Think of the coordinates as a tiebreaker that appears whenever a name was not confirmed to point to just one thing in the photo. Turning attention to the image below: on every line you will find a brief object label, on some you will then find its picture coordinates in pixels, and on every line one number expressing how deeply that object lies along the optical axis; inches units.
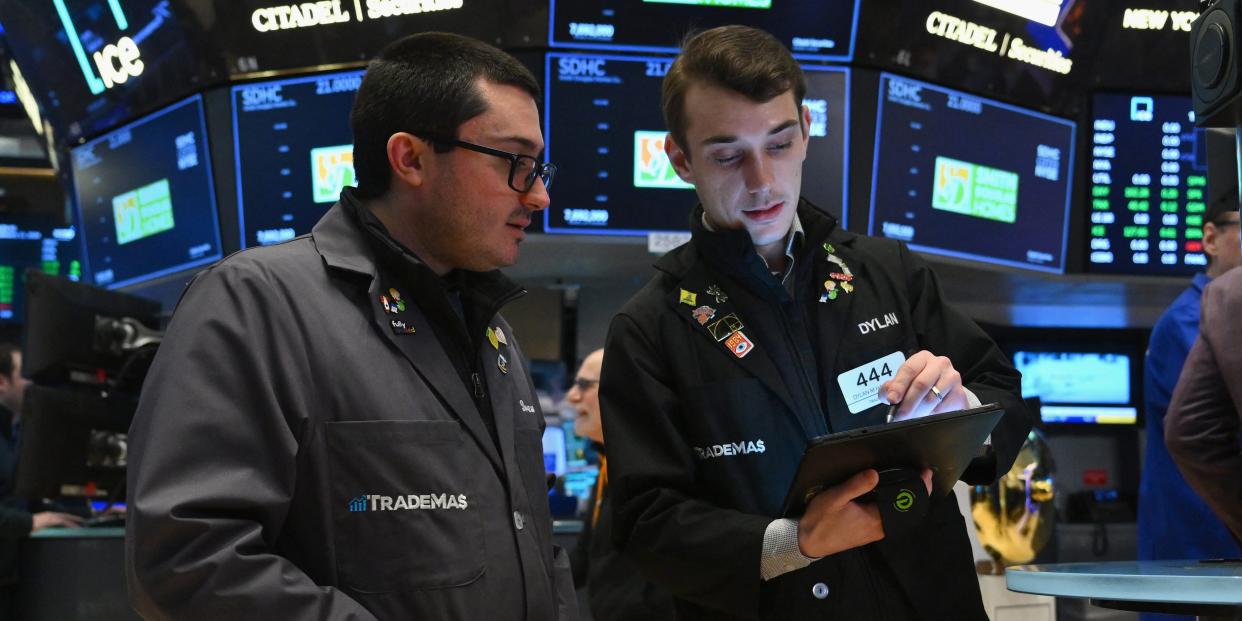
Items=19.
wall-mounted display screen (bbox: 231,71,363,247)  186.9
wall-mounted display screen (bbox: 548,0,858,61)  180.2
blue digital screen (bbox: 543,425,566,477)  217.6
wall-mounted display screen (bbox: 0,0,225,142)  190.7
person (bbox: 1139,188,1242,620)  139.6
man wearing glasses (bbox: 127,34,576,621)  55.4
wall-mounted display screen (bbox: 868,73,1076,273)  187.9
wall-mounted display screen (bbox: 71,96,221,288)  195.9
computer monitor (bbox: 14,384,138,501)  163.8
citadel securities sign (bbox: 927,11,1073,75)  188.4
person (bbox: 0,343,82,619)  169.5
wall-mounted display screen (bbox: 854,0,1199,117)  186.7
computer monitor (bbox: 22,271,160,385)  161.9
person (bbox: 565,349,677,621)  119.5
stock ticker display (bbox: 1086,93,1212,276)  207.2
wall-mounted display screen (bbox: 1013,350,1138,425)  255.0
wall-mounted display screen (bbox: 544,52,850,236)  180.7
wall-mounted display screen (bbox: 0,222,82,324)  302.0
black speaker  87.7
